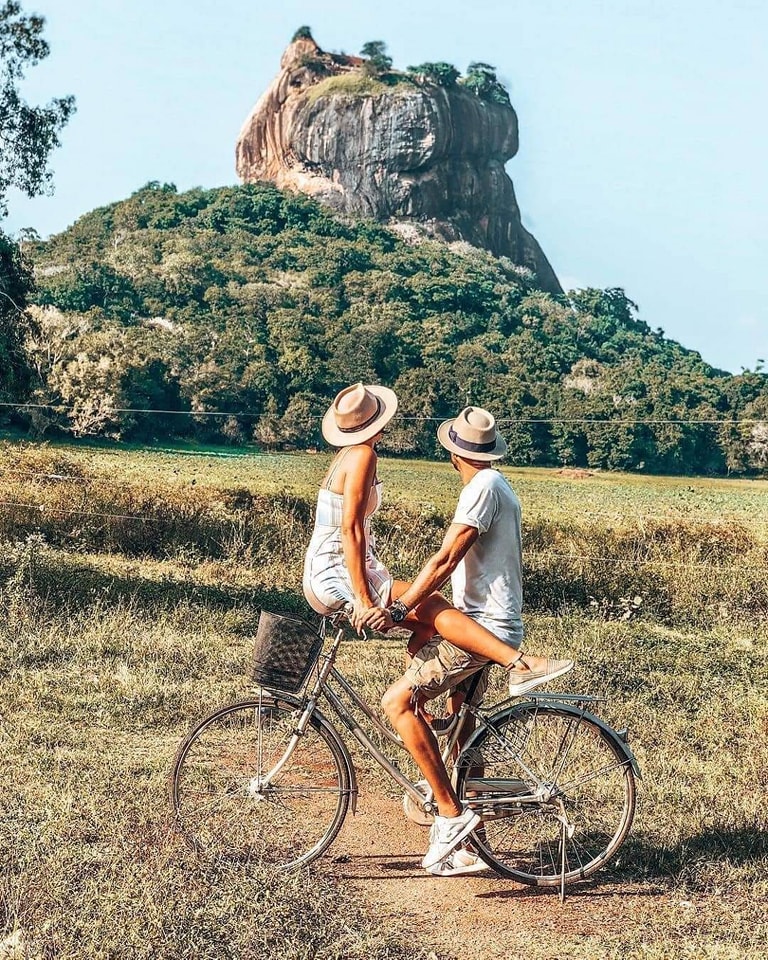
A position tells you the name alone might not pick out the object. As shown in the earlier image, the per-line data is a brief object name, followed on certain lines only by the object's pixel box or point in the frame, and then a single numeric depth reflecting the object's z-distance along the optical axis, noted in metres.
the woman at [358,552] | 4.30
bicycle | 4.47
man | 4.30
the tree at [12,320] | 13.70
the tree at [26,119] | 13.21
